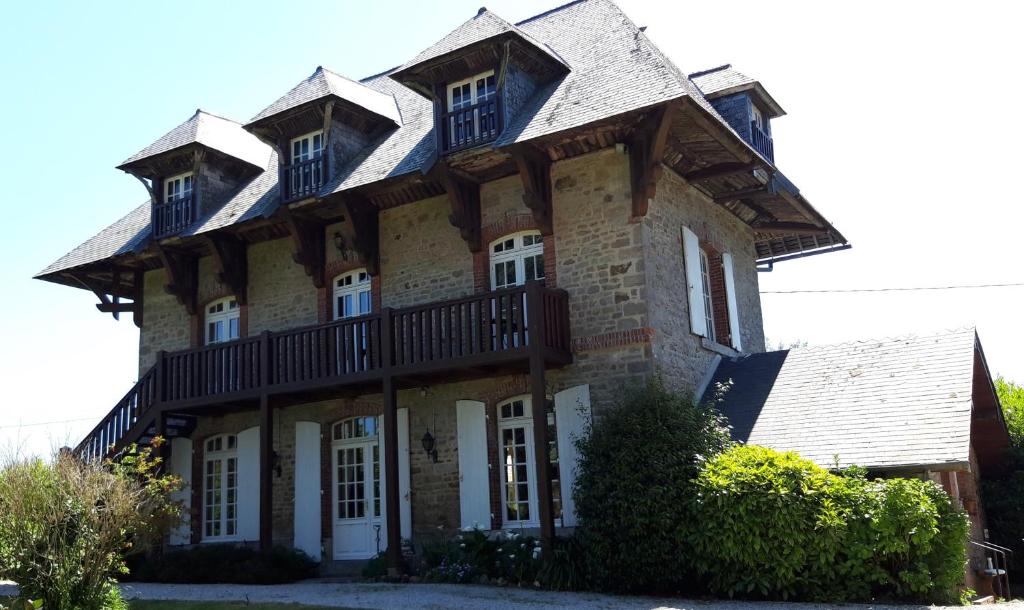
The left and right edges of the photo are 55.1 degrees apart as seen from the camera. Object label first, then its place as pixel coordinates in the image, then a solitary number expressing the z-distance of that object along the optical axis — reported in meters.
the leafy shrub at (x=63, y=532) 10.23
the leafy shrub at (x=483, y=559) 12.20
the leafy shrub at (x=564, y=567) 11.64
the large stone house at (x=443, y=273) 13.26
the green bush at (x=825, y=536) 10.16
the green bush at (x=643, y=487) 11.04
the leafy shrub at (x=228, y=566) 13.68
